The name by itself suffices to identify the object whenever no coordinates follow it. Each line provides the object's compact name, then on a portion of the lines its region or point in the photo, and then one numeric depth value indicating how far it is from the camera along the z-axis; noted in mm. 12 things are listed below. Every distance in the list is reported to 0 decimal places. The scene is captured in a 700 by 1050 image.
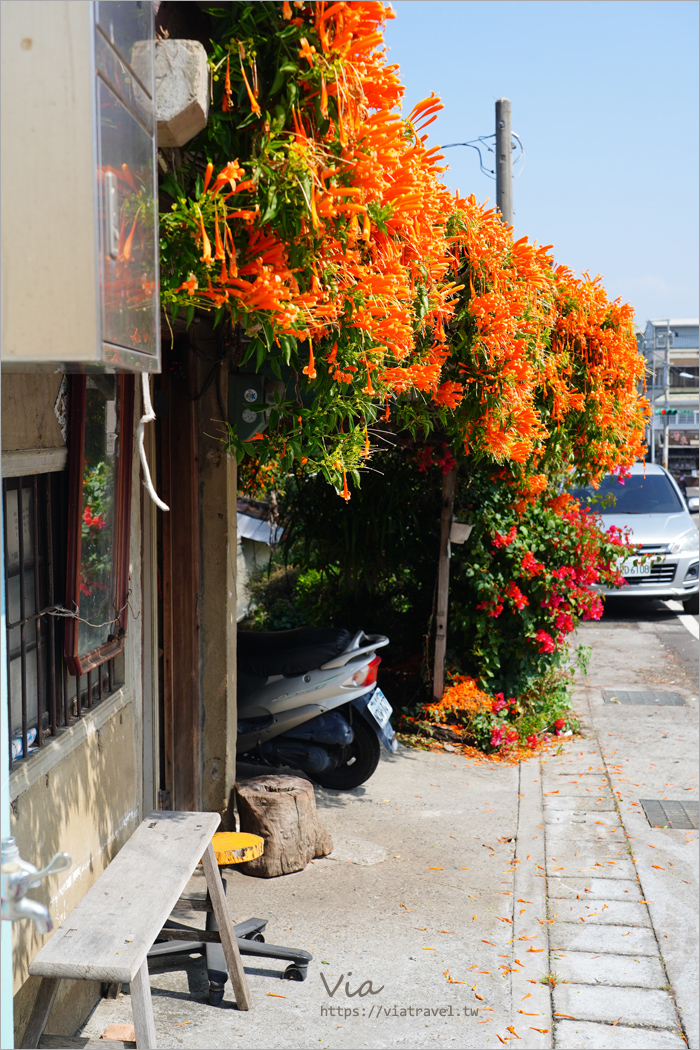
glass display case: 1652
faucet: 1577
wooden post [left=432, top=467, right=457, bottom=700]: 7297
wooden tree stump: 4828
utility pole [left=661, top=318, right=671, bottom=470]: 43531
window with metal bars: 2930
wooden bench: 2652
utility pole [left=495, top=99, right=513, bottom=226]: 10648
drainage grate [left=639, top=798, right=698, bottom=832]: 5527
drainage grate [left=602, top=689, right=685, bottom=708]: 8383
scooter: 5895
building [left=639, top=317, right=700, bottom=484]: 57000
